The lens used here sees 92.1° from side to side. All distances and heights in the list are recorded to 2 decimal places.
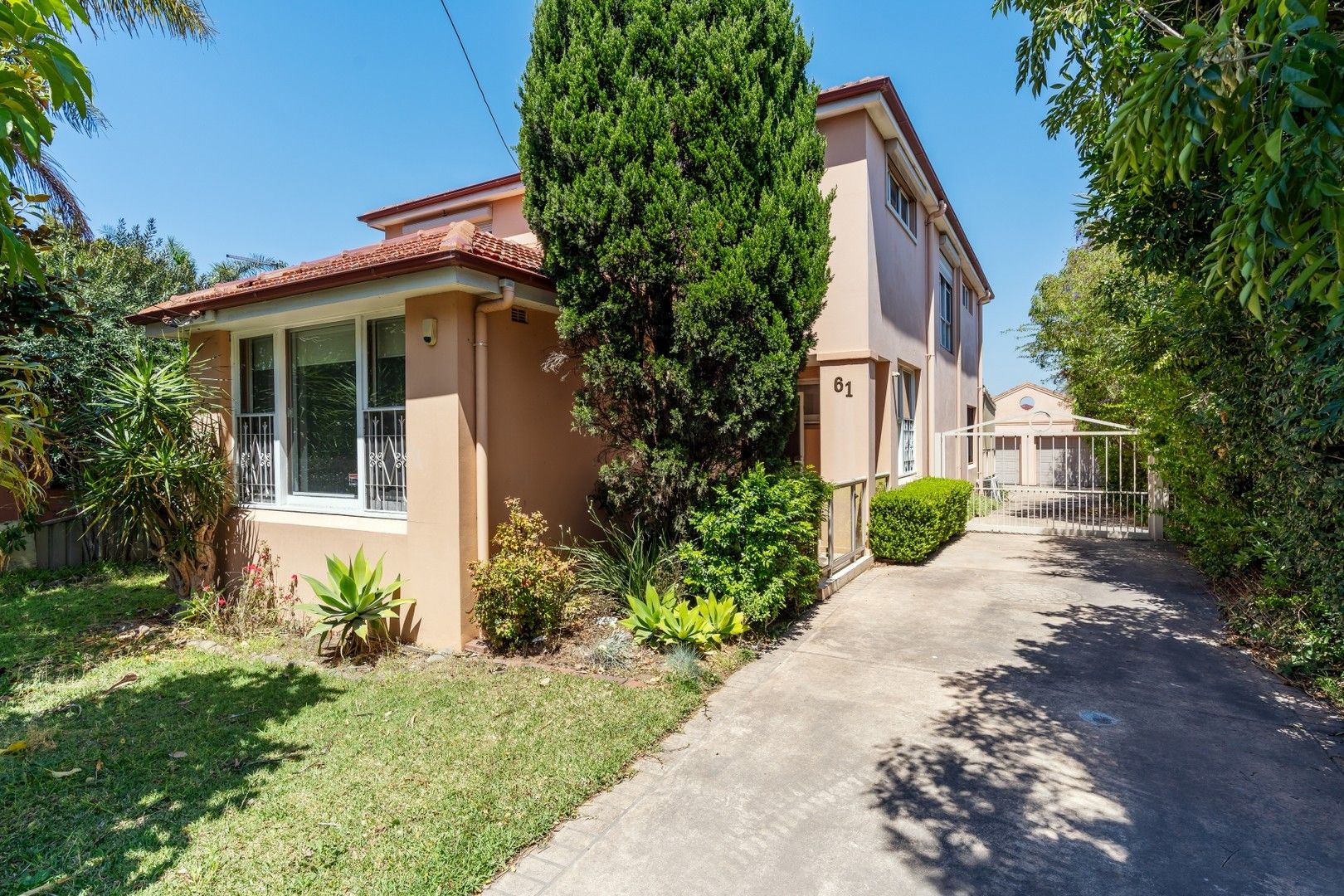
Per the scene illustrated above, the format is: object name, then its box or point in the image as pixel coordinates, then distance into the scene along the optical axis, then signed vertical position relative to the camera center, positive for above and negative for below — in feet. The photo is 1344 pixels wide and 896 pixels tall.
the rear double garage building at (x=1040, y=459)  81.82 -0.71
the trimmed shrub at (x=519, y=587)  21.36 -4.36
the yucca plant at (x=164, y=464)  25.58 -0.24
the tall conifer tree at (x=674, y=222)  21.48 +7.90
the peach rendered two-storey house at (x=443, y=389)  22.49 +2.83
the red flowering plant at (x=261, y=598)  26.08 -5.89
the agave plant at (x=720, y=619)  21.71 -5.54
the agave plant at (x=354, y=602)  22.00 -5.03
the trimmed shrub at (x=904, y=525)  36.91 -4.07
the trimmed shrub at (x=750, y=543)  22.29 -3.11
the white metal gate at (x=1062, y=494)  48.26 -3.87
